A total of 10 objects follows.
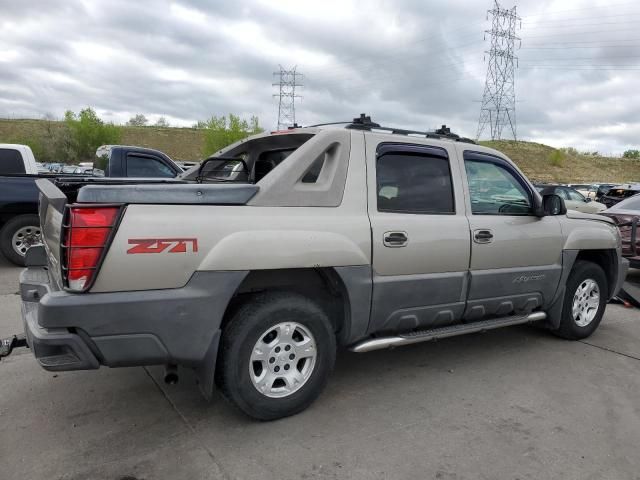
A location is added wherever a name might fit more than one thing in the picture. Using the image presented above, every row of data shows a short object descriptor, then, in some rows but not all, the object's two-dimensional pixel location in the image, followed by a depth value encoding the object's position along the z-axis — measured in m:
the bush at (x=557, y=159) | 73.75
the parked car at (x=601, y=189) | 24.24
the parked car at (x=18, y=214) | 8.06
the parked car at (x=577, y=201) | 16.34
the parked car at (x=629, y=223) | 7.83
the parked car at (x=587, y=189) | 29.43
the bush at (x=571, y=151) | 81.83
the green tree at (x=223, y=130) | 70.06
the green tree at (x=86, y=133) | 66.38
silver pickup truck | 2.72
